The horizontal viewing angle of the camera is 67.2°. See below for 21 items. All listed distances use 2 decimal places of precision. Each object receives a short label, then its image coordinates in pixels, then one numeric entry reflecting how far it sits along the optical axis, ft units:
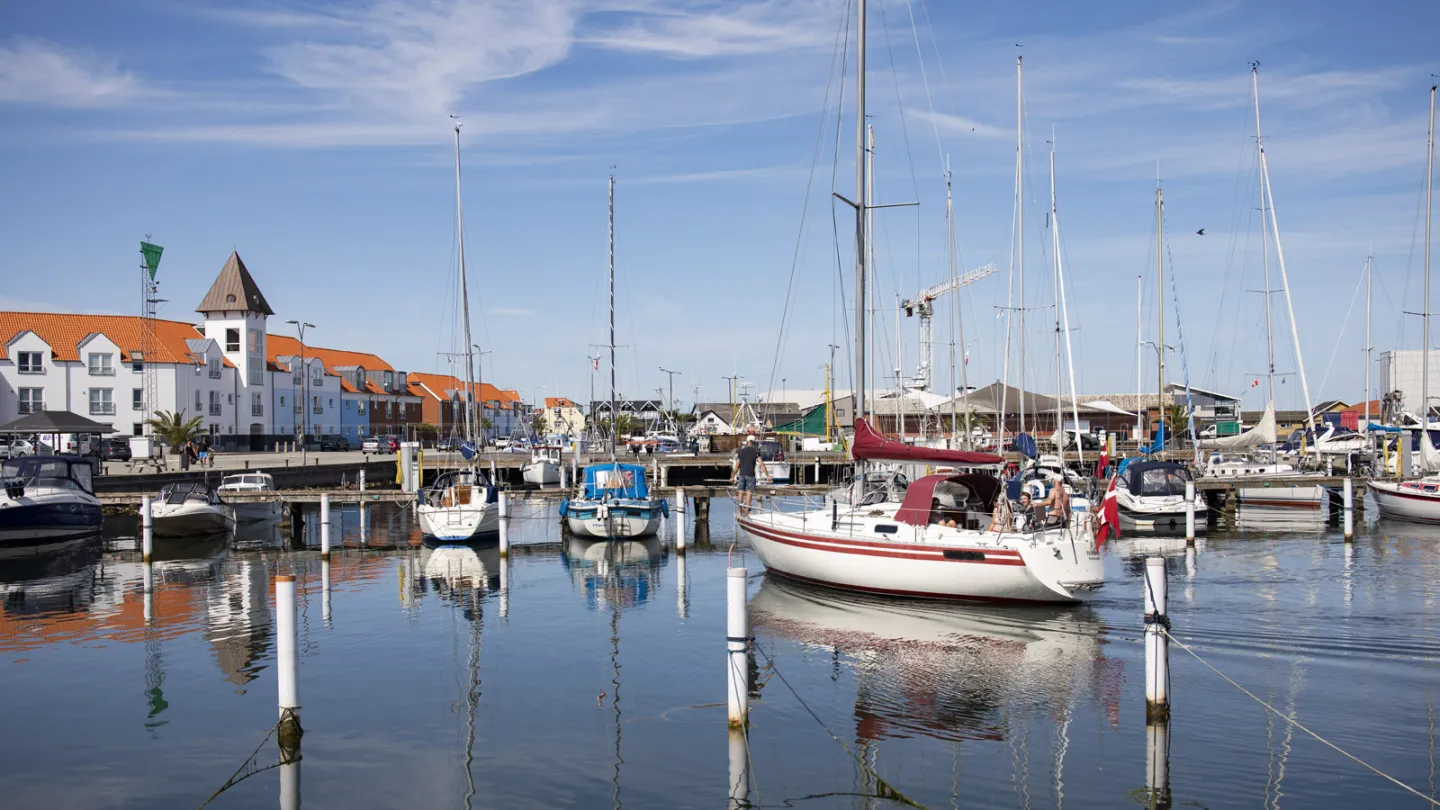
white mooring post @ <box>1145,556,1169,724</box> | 39.24
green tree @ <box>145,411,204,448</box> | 204.54
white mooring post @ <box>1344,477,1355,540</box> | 105.40
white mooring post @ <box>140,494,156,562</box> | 96.43
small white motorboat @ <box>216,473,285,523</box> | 125.90
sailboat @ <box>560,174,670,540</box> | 111.24
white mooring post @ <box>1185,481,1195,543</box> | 105.91
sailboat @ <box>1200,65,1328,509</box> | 146.00
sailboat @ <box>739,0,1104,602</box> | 65.05
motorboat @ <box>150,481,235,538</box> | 109.91
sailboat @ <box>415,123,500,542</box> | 105.19
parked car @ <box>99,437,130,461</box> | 197.87
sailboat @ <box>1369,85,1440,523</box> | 116.67
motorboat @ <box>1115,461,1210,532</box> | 114.83
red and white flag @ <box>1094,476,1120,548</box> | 65.46
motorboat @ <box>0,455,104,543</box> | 102.58
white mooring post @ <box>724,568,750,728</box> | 37.35
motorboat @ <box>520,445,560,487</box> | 179.52
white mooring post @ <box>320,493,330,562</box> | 98.46
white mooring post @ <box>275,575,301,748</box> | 39.09
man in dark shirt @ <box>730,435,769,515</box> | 105.09
